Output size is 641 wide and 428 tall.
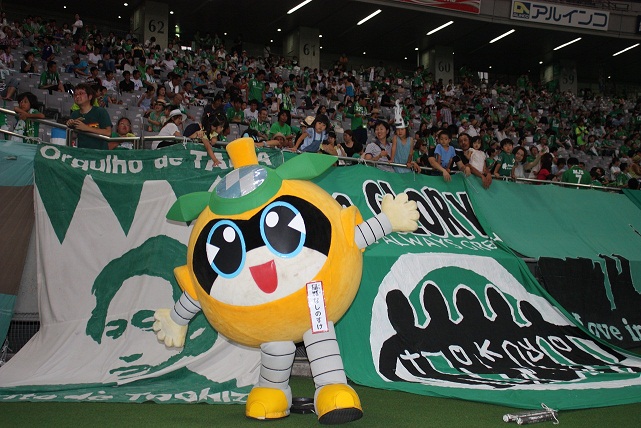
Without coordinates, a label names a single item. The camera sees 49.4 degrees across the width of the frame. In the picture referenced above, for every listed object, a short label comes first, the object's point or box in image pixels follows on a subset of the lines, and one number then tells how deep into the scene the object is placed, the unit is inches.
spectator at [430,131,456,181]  344.8
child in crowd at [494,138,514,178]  414.0
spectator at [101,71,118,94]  568.3
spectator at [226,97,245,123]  470.9
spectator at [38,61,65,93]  496.7
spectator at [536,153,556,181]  454.3
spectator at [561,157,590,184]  448.8
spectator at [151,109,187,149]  308.0
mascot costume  154.2
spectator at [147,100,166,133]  426.6
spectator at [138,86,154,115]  531.8
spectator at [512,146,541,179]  408.2
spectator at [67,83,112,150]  267.3
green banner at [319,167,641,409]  211.2
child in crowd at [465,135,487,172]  366.0
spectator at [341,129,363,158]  349.7
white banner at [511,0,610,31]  981.8
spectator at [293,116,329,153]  324.8
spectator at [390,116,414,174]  325.7
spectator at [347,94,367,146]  416.8
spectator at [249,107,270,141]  481.2
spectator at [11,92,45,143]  262.4
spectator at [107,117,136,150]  336.5
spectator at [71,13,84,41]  739.5
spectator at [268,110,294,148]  373.7
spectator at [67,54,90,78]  573.0
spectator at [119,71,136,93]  574.2
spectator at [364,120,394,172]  317.1
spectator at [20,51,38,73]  539.2
